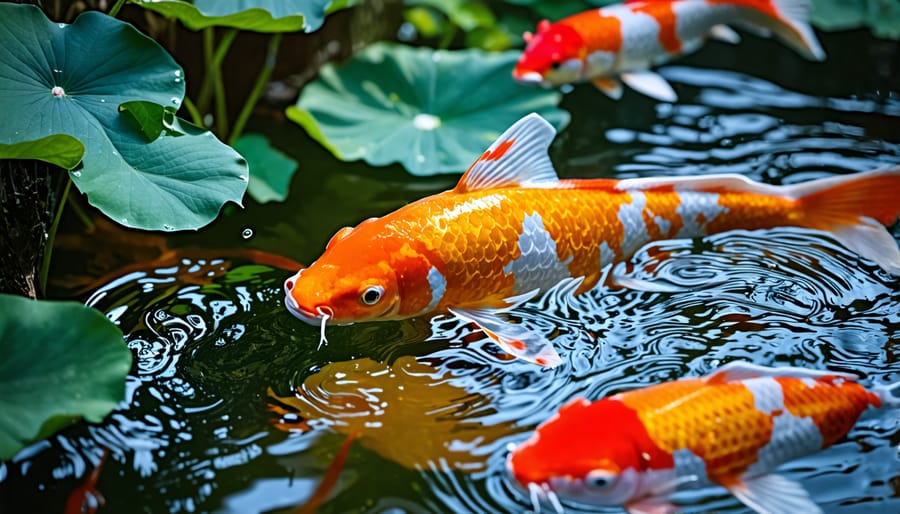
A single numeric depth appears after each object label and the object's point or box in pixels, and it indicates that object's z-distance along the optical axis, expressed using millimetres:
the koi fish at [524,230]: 1535
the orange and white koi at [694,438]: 1238
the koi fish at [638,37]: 2311
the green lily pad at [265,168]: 2166
